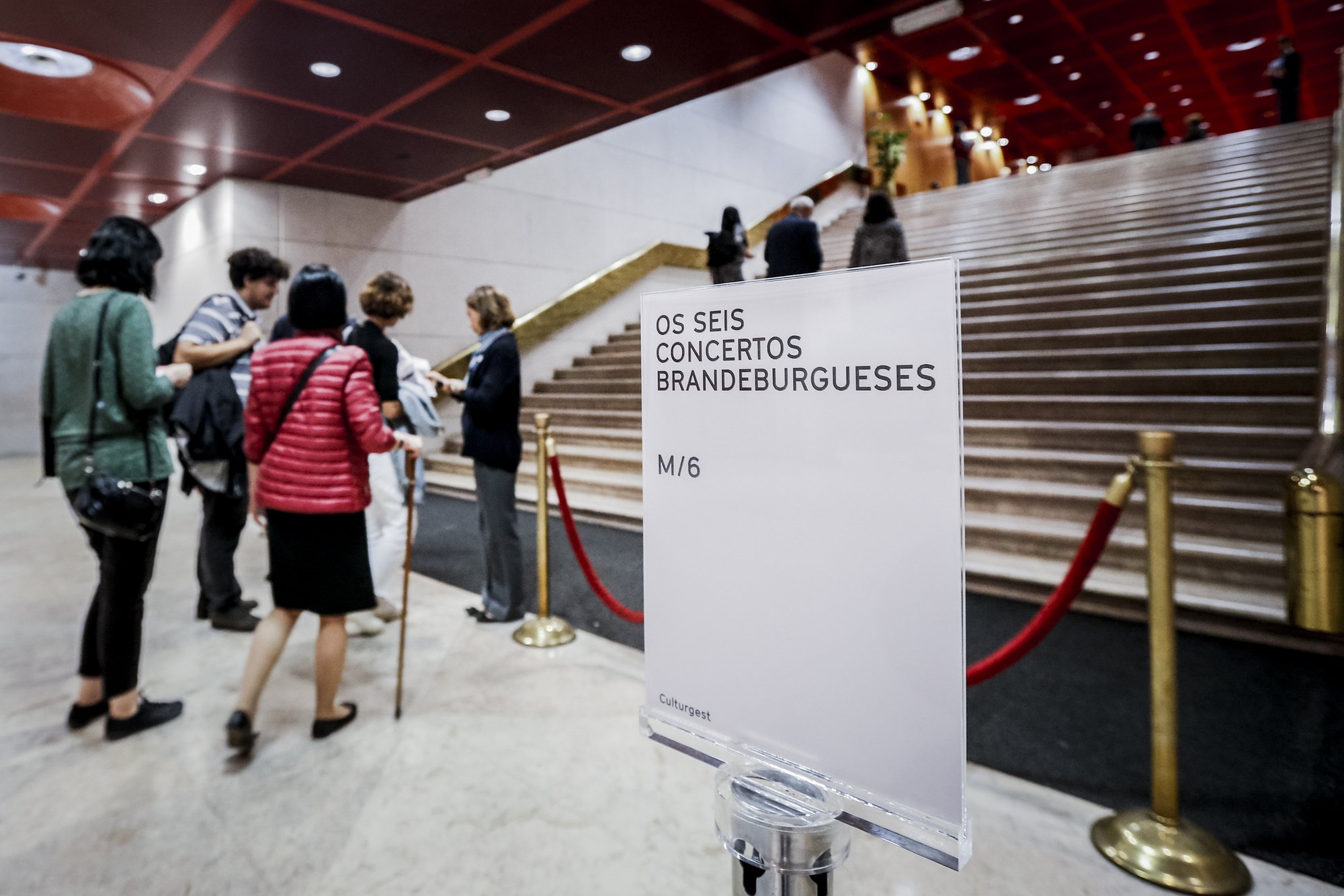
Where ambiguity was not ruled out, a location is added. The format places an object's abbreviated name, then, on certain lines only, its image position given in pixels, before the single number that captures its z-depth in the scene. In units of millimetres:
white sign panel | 807
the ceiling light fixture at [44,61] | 4266
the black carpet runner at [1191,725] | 1845
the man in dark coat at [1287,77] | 9547
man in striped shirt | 2932
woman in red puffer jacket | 2156
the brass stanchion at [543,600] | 3121
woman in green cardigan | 2170
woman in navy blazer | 3223
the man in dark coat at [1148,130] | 11250
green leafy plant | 13547
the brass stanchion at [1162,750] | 1646
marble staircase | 3719
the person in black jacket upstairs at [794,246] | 4922
